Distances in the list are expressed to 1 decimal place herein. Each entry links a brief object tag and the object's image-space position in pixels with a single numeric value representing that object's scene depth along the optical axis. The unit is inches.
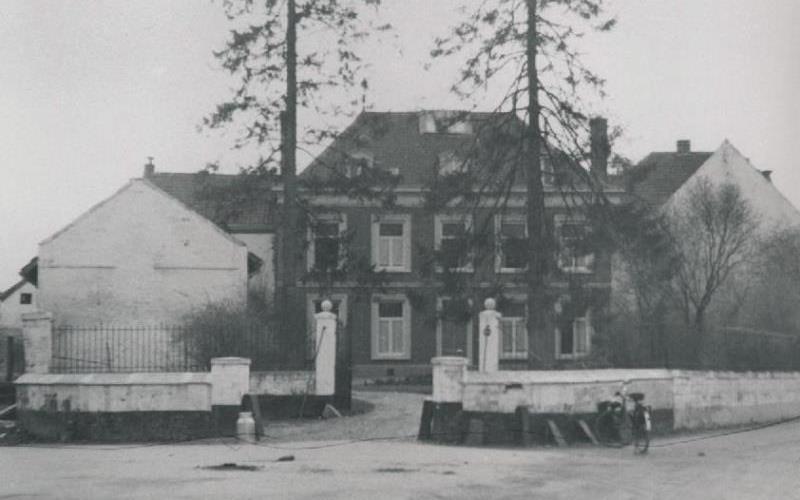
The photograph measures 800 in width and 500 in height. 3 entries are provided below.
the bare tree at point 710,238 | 1672.0
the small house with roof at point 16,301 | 3038.9
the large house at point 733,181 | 2018.9
